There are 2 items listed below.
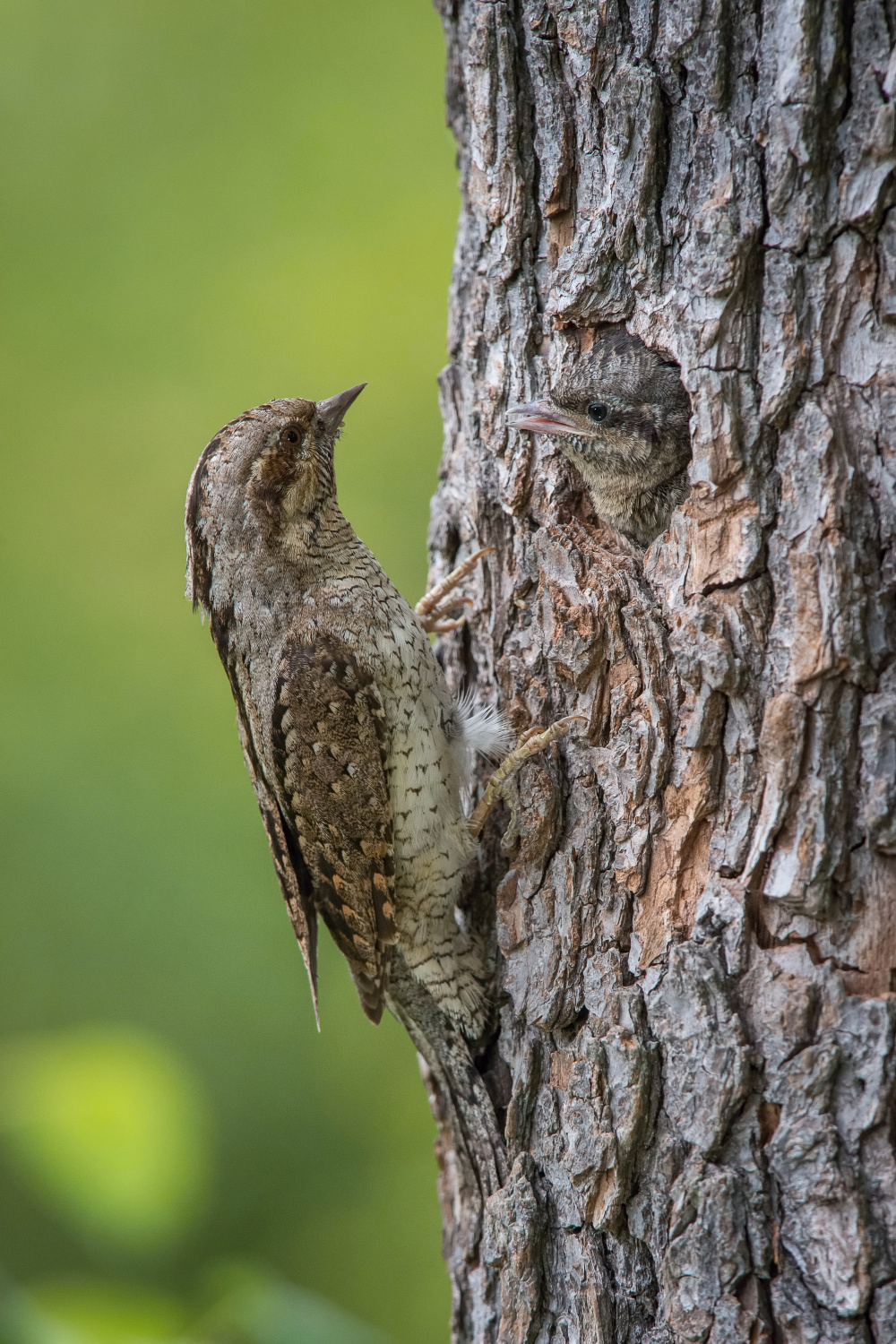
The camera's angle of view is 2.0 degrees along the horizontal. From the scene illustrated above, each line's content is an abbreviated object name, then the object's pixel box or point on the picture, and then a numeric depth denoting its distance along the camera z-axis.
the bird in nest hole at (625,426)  5.10
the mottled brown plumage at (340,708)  5.14
